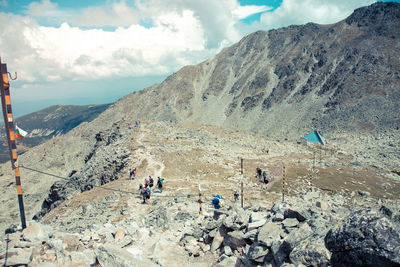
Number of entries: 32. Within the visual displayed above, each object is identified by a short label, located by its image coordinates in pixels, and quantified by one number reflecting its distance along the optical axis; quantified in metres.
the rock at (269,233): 8.62
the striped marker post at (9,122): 9.67
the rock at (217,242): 10.97
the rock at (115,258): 8.25
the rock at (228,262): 9.34
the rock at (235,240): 10.21
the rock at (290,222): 9.27
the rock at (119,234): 11.53
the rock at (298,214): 9.52
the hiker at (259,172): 26.53
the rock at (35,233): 9.79
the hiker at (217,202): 15.69
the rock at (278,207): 11.76
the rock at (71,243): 9.52
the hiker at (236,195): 19.58
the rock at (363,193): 23.19
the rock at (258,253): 8.44
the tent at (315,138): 28.58
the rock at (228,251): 10.11
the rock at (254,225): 10.43
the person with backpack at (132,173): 25.31
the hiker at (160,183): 21.69
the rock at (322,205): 14.63
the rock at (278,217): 10.03
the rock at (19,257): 8.15
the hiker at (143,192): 19.42
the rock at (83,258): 8.81
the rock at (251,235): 9.89
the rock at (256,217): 11.07
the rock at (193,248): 10.94
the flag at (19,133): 10.98
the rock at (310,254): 6.55
